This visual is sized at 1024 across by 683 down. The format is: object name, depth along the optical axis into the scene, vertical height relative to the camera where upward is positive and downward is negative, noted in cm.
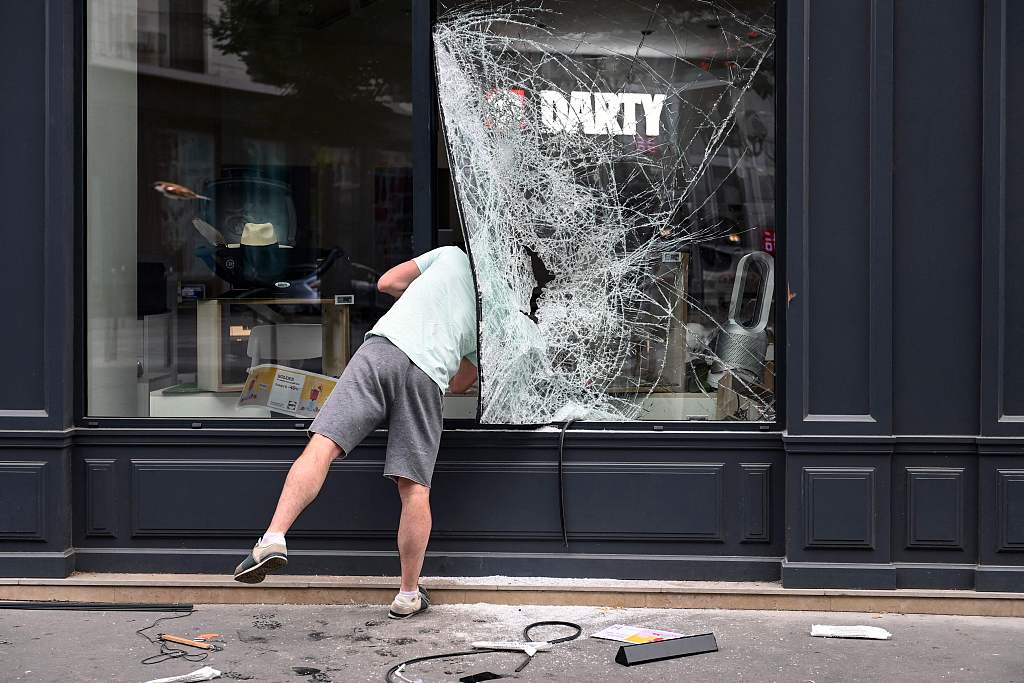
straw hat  610 +38
